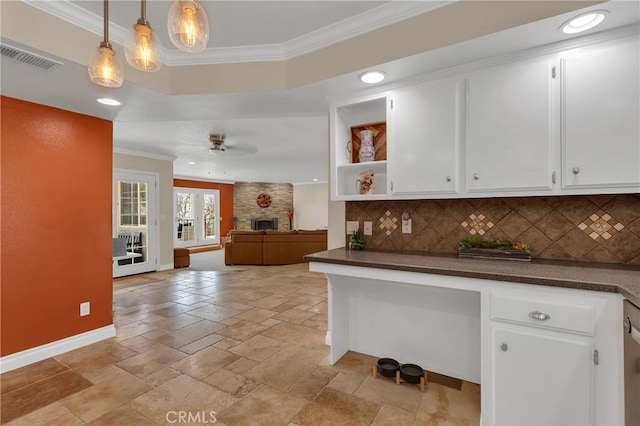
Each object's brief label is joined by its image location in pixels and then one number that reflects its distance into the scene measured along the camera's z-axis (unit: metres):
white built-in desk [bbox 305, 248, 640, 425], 1.40
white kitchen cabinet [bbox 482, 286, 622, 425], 1.39
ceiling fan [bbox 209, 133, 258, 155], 4.85
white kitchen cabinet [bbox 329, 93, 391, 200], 2.56
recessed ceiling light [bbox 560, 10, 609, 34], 1.49
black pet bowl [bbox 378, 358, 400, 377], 2.26
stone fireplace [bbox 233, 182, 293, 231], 11.62
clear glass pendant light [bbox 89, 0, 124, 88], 1.22
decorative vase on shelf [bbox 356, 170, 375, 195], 2.57
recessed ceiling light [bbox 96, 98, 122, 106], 2.57
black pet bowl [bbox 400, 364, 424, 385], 2.17
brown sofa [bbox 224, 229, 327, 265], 7.29
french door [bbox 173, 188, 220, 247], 10.02
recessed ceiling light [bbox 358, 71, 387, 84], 2.13
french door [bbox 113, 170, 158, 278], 5.91
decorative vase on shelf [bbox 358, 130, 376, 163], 2.55
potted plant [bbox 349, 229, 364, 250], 2.67
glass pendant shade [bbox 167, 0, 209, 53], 1.04
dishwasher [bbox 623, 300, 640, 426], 1.27
